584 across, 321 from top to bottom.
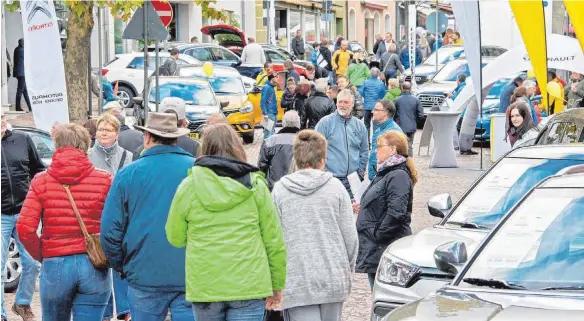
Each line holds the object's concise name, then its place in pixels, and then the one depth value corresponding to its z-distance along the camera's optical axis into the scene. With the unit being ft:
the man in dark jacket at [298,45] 156.87
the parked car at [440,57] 121.80
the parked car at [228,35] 146.10
